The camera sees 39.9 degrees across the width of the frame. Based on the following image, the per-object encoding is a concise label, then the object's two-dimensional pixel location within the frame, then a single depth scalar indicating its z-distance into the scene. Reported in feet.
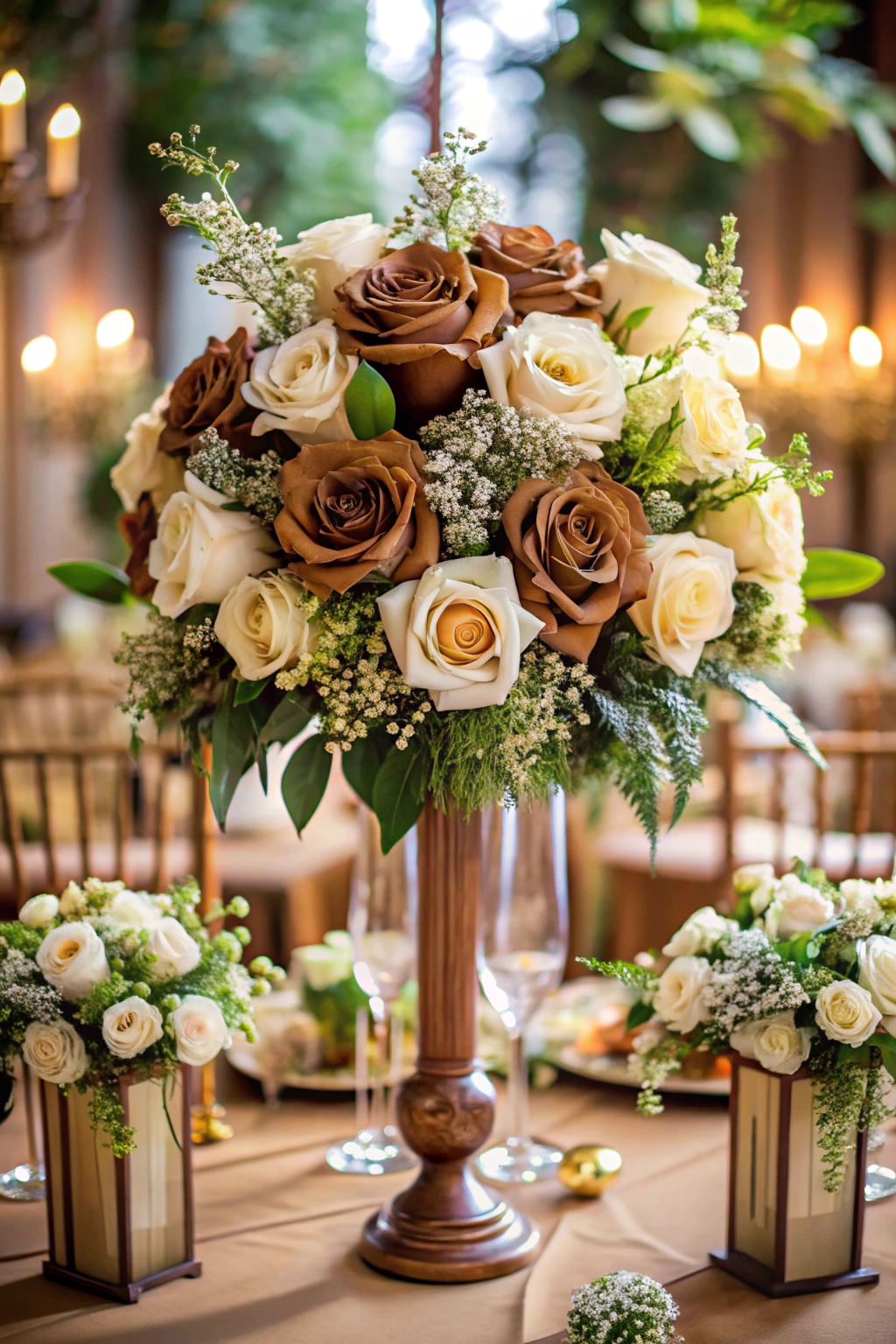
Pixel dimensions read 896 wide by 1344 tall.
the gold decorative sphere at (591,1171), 4.63
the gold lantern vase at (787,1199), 3.84
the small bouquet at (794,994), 3.69
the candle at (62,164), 9.14
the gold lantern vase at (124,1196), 3.91
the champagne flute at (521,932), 4.84
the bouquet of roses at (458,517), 3.52
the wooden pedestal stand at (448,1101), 4.19
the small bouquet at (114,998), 3.76
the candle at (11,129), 8.42
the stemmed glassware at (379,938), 4.99
